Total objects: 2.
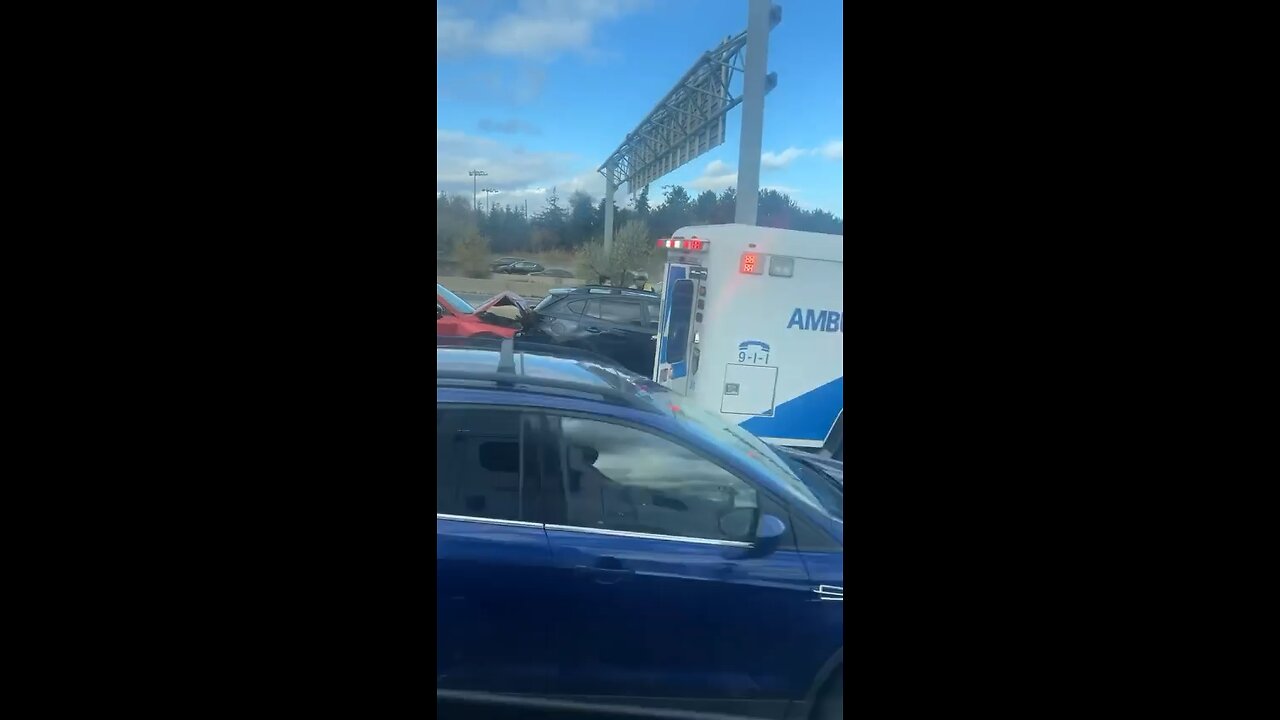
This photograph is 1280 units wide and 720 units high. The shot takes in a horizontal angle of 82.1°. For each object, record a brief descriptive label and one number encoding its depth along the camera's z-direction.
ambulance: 4.36
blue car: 1.73
